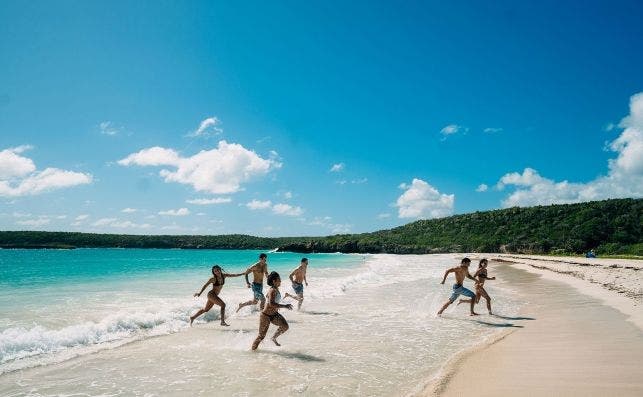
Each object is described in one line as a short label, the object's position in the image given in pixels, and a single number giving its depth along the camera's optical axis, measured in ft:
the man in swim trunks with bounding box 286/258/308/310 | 47.73
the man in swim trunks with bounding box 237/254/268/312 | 42.47
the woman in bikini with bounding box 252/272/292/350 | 28.53
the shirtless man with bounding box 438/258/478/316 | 40.75
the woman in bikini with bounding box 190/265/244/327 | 38.01
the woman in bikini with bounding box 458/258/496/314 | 41.88
